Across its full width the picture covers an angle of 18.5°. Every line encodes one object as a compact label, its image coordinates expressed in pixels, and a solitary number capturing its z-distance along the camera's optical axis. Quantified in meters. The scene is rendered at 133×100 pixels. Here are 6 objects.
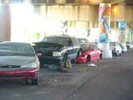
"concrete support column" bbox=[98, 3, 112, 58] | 35.34
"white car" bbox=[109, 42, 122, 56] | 41.25
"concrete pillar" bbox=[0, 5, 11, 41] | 31.64
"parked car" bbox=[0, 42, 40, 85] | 12.48
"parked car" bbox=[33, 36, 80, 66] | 19.78
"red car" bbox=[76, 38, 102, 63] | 25.58
